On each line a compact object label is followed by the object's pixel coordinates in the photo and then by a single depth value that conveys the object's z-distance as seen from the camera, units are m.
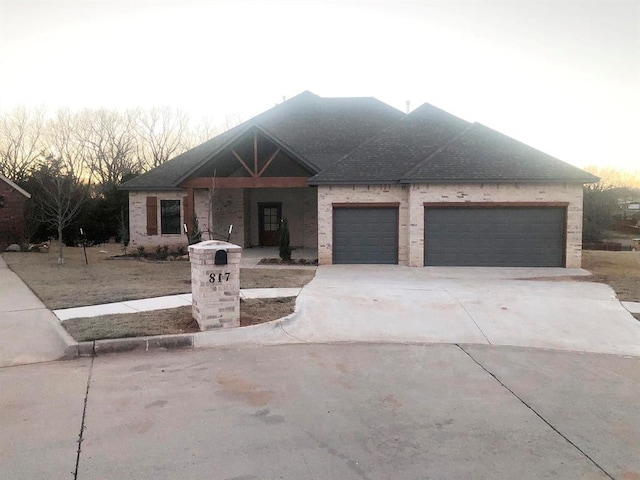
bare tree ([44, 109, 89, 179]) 44.91
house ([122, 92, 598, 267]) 16.31
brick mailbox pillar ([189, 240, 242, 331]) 7.89
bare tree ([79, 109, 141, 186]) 47.03
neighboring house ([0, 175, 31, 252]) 22.45
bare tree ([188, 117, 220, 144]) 52.75
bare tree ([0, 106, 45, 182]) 41.88
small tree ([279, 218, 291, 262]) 18.16
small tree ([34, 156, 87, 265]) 22.80
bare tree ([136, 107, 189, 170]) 50.59
